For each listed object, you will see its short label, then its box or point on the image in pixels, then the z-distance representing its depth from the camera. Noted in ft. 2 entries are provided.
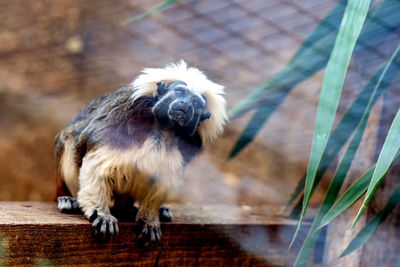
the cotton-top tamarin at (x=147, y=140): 7.19
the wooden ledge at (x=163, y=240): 6.87
